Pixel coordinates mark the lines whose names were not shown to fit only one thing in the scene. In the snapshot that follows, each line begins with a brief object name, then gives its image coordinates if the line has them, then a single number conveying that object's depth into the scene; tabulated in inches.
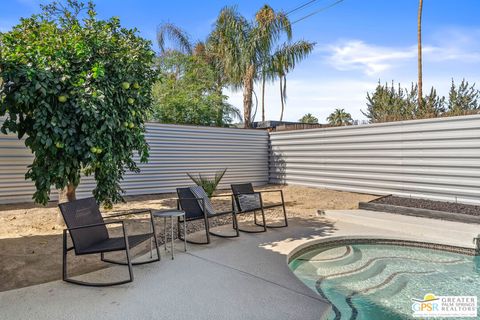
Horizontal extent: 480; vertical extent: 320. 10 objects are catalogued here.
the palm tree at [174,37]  636.1
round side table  141.8
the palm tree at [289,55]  503.8
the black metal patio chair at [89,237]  113.5
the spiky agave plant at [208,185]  277.9
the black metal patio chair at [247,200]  194.7
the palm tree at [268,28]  482.5
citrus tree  138.6
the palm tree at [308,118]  1644.3
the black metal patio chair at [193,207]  166.3
